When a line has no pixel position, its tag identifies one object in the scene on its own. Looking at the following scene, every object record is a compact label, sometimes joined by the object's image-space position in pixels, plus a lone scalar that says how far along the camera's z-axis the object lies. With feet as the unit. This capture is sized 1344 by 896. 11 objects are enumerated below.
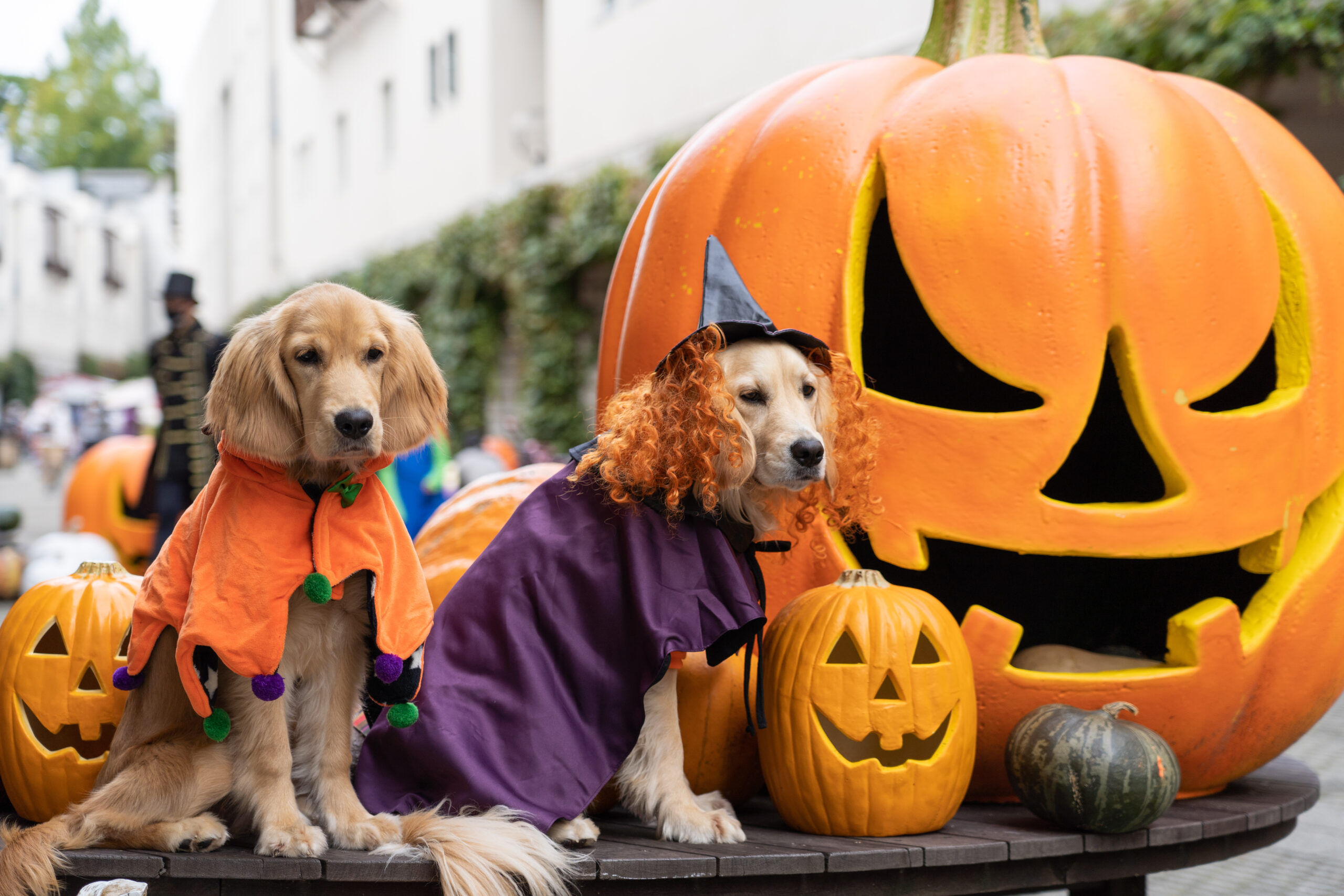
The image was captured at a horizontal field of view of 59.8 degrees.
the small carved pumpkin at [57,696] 8.09
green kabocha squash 7.74
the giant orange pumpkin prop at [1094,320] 8.84
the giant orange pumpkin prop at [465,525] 10.17
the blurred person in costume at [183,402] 19.80
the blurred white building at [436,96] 36.04
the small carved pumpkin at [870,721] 7.75
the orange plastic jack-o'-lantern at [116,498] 23.50
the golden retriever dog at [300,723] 6.94
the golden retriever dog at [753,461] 7.79
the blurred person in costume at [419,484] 23.85
